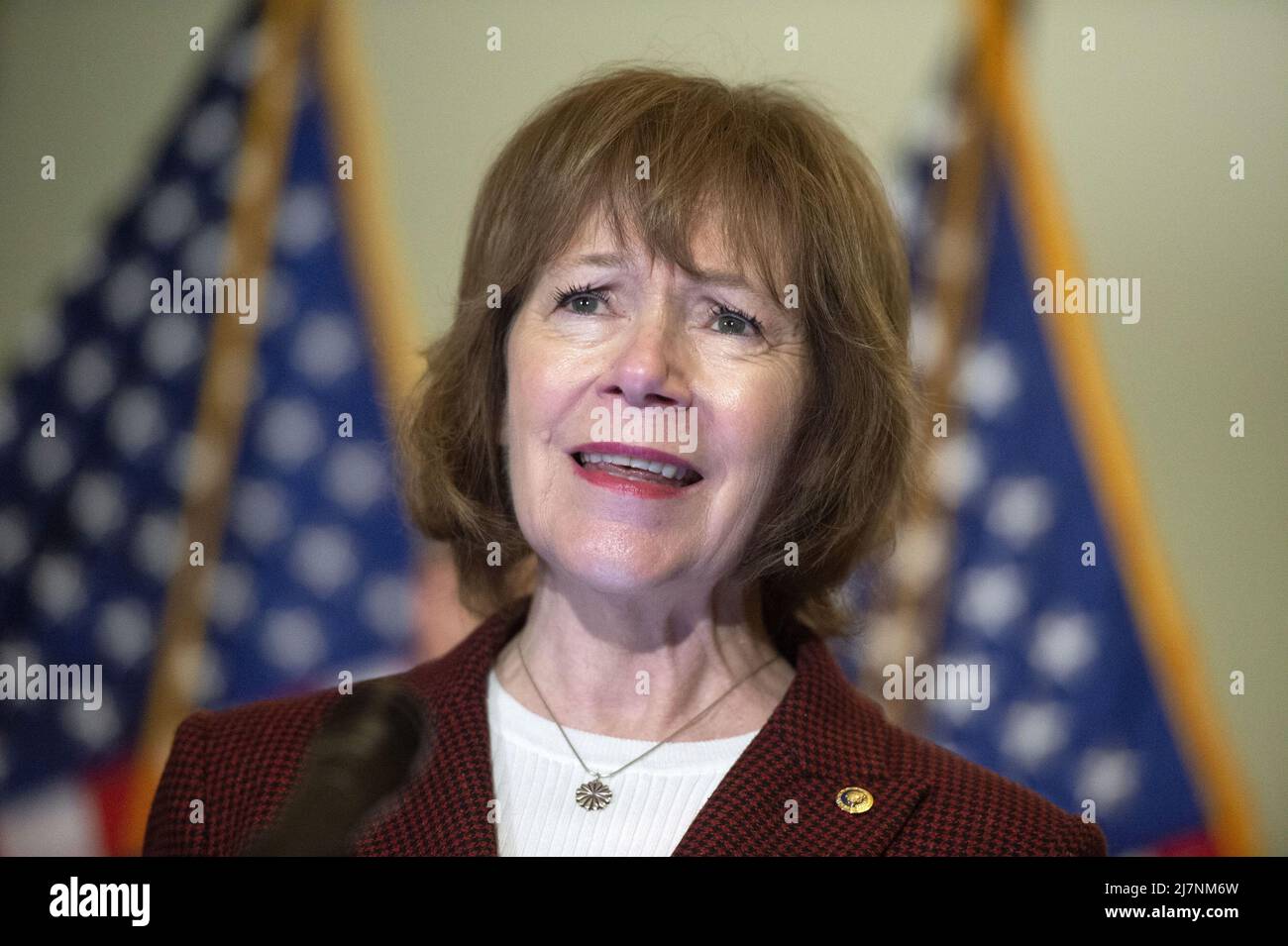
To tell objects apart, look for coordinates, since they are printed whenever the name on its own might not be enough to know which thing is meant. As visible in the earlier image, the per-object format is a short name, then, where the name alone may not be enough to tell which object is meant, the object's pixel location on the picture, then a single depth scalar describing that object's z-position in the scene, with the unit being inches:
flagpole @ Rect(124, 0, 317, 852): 85.4
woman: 52.5
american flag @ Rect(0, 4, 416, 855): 85.3
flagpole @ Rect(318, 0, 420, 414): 88.6
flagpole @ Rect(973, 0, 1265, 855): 86.5
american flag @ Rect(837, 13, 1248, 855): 86.7
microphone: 40.5
